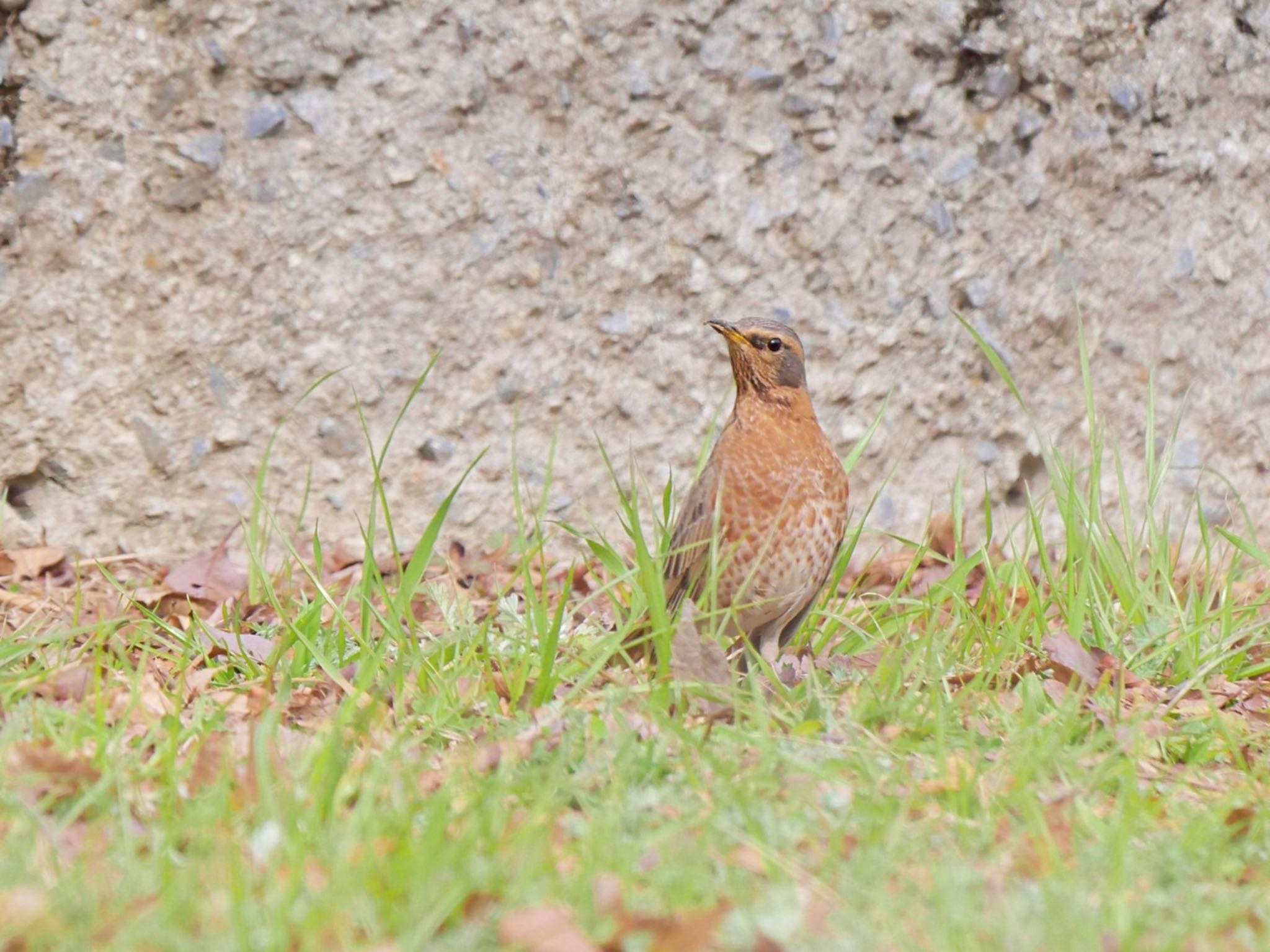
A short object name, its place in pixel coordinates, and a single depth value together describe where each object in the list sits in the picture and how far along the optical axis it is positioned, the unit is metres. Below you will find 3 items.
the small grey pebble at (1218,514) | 11.70
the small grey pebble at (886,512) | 11.31
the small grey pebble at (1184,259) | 11.65
